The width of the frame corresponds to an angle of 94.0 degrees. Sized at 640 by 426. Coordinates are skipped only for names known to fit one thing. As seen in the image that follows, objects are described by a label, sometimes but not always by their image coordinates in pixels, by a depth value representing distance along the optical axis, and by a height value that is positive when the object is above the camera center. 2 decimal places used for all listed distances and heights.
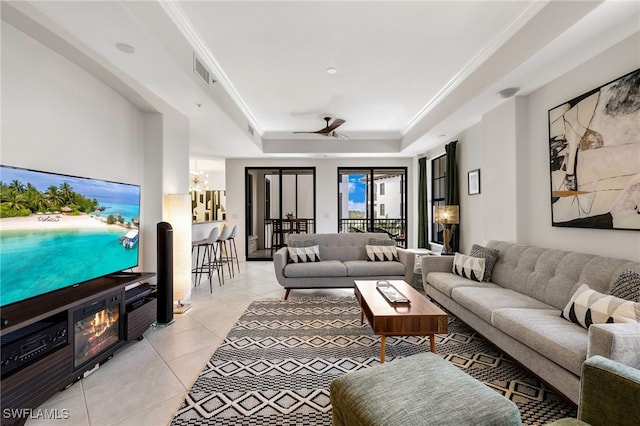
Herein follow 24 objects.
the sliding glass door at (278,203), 7.57 +0.37
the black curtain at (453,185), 5.14 +0.54
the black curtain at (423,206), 6.56 +0.23
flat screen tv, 1.81 -0.09
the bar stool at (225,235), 5.41 -0.33
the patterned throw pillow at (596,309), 1.76 -0.59
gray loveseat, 4.26 -0.78
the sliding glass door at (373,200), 7.58 +0.43
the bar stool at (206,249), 4.87 -0.61
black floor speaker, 3.27 -0.61
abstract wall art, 2.29 +0.50
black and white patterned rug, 1.85 -1.20
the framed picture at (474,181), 4.54 +0.55
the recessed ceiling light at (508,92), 3.25 +1.38
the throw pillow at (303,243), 4.77 -0.42
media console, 1.67 -0.82
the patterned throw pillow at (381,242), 4.84 -0.41
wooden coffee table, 2.34 -0.82
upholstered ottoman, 1.25 -0.82
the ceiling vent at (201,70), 2.95 +1.54
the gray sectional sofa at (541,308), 1.60 -0.74
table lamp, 4.68 -0.01
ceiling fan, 4.97 +1.51
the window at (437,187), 5.95 +0.62
